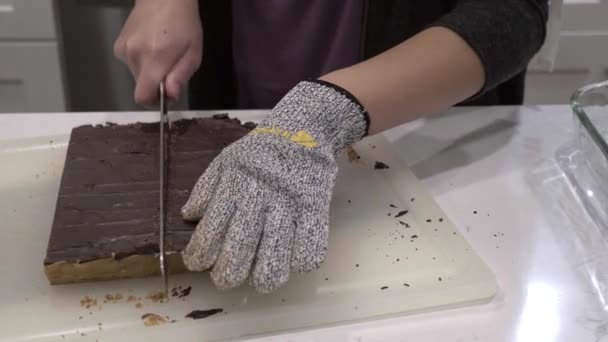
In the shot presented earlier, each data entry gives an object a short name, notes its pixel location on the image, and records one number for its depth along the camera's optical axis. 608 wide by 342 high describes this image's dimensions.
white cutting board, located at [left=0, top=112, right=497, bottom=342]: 0.63
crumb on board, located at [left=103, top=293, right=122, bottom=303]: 0.65
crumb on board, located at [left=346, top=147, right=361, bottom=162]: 0.87
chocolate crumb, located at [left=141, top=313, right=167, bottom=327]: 0.63
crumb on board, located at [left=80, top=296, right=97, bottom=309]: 0.64
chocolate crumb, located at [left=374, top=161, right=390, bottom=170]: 0.85
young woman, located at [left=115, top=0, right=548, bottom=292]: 0.61
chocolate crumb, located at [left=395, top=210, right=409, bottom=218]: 0.77
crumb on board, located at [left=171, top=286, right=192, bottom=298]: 0.66
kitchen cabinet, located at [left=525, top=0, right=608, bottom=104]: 1.46
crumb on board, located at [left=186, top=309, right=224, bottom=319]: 0.64
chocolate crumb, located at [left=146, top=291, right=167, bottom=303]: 0.65
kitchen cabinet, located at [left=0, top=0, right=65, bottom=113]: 1.36
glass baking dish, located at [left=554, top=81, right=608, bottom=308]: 0.73
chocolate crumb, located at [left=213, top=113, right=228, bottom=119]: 0.85
